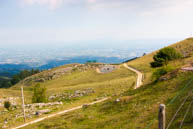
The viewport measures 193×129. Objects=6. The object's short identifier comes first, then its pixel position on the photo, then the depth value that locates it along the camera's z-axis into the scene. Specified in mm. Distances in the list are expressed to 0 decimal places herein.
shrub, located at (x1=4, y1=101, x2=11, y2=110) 39438
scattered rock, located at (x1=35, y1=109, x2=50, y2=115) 27247
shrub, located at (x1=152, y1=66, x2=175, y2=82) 22586
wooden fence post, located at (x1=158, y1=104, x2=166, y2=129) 4919
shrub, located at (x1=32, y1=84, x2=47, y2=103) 41925
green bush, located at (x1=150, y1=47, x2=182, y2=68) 50000
